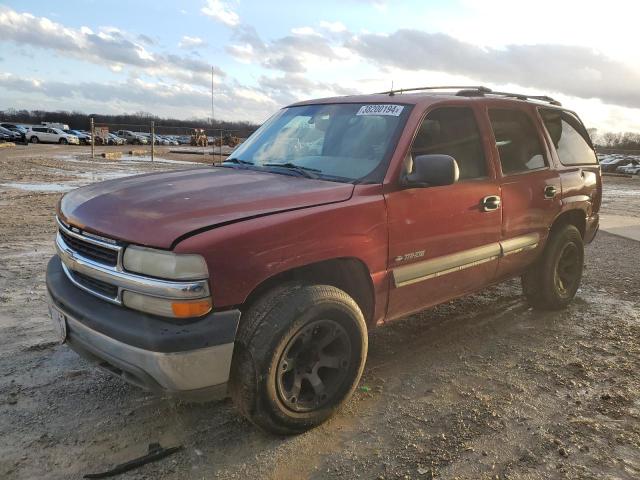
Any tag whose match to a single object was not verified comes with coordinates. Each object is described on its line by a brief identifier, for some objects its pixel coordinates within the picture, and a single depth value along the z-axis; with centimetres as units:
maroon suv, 254
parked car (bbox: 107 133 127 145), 5374
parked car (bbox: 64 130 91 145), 5399
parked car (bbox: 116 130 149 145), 6307
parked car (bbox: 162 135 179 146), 6884
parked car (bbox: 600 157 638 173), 4159
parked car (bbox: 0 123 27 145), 4759
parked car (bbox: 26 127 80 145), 4937
